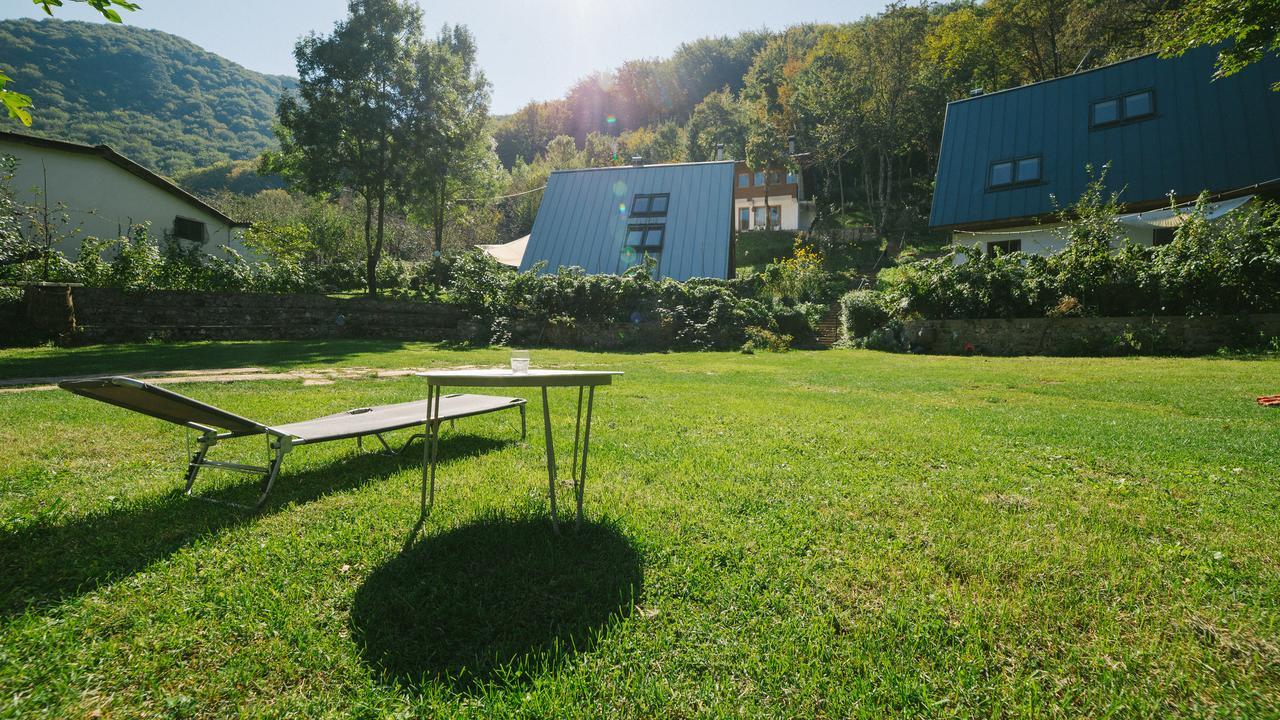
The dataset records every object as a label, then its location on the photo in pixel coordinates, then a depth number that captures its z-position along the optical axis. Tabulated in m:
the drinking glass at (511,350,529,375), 2.94
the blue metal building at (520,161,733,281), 20.36
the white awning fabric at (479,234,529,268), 24.52
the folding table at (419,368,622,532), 2.41
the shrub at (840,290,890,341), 14.41
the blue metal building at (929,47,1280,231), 15.02
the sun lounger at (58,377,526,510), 2.74
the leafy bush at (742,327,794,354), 14.02
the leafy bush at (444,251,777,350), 14.66
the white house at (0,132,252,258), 15.68
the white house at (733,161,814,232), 41.31
